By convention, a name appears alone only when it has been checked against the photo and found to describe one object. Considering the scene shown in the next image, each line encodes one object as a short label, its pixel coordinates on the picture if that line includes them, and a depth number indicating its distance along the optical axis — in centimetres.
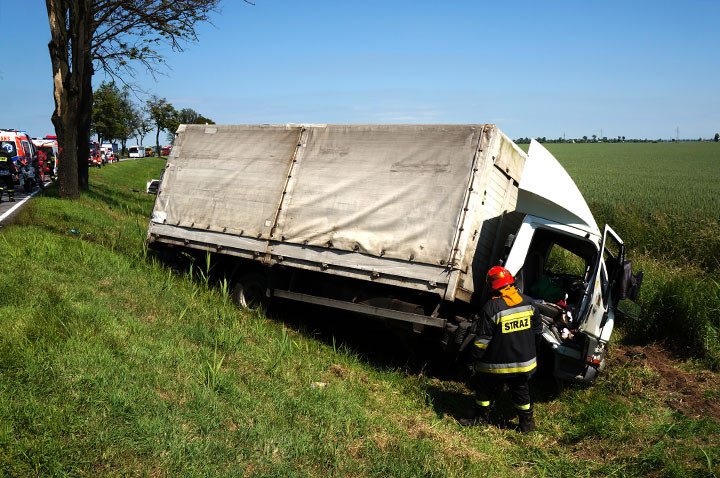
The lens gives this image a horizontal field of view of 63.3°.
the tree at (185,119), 5859
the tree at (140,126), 6045
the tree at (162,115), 5753
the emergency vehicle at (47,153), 2691
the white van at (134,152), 8262
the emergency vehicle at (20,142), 2340
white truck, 668
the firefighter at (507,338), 579
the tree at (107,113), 5912
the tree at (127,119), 6569
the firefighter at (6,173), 1720
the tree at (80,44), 1548
